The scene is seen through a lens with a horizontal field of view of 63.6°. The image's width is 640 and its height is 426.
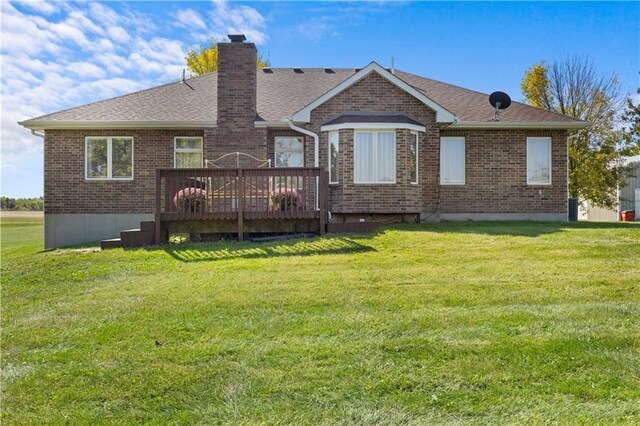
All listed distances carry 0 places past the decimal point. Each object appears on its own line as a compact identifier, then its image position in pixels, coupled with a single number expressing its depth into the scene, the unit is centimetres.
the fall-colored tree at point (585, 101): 2670
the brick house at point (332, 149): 1423
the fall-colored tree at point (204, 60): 3133
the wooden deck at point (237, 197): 1096
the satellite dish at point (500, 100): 1653
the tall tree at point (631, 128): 3052
